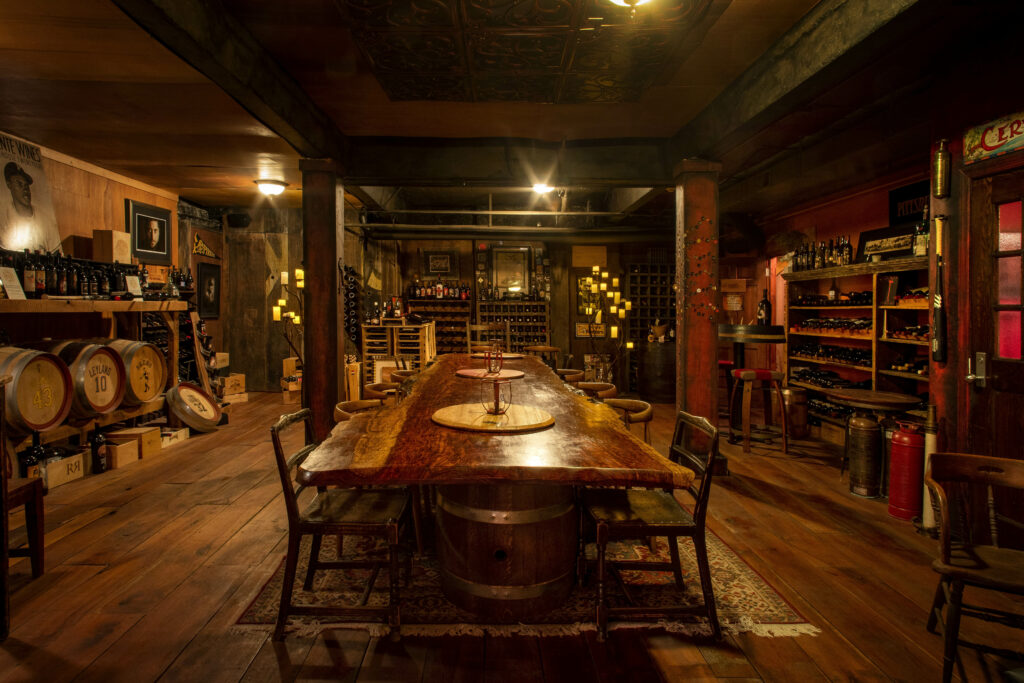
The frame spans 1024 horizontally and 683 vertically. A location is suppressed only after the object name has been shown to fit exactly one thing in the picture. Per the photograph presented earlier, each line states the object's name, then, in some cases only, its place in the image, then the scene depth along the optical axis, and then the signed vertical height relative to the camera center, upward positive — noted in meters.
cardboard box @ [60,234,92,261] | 5.57 +0.92
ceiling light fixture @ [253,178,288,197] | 6.61 +1.85
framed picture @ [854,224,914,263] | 5.22 +0.87
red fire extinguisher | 3.47 -1.01
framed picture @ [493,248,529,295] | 9.67 +1.08
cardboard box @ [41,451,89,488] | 4.09 -1.16
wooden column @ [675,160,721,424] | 4.65 +0.33
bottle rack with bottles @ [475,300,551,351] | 9.41 +0.16
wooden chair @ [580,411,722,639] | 2.09 -0.84
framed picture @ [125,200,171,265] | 6.64 +1.31
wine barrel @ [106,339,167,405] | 4.97 -0.41
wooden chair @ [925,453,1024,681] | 1.83 -0.89
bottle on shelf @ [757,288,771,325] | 6.48 +0.18
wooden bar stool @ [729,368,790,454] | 5.16 -0.58
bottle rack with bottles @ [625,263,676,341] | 9.67 +0.57
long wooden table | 1.81 -0.53
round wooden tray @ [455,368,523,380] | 3.84 -0.36
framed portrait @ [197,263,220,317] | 8.34 +0.63
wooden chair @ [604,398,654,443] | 3.18 -0.54
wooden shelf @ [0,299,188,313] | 4.03 +0.21
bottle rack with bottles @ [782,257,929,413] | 4.94 -0.04
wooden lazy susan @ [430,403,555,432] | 2.28 -0.44
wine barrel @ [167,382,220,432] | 5.74 -0.91
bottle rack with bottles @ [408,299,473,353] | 9.36 +0.17
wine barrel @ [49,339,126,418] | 4.40 -0.42
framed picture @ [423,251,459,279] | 9.74 +1.22
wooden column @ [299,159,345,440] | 4.79 +0.34
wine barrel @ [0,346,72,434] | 3.73 -0.47
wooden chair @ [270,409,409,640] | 2.13 -0.84
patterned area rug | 2.25 -1.32
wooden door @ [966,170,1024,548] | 2.83 +0.03
